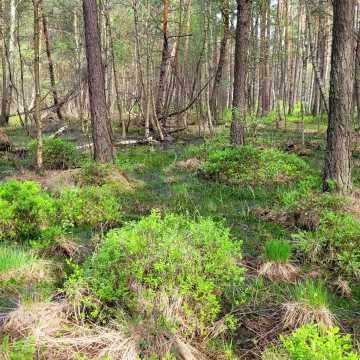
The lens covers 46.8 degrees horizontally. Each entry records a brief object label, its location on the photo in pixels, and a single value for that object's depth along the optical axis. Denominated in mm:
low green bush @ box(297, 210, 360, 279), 5039
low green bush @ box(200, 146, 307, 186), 9680
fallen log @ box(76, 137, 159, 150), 15297
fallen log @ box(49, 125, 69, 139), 17241
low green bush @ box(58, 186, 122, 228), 6660
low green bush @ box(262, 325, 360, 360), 2717
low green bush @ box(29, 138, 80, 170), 10711
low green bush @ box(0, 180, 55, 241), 5668
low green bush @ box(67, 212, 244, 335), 3725
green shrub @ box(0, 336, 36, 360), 3121
